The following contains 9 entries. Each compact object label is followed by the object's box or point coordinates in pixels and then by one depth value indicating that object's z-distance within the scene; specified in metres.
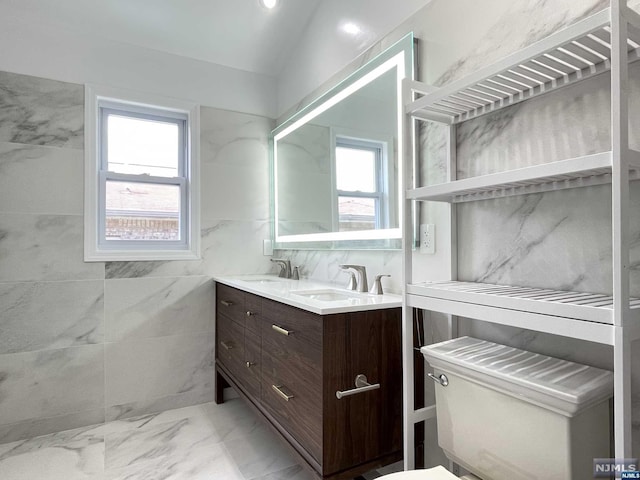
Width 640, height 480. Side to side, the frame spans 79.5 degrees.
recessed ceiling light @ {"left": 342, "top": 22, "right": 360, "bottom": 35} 2.06
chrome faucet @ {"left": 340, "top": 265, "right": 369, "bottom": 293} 1.89
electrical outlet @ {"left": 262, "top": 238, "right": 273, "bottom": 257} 2.91
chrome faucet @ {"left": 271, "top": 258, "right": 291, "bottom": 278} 2.68
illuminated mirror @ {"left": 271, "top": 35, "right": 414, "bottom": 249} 1.78
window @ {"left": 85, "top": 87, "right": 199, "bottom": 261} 2.40
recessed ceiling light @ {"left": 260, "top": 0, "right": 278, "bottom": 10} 2.22
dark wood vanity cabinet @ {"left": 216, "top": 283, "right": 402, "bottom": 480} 1.37
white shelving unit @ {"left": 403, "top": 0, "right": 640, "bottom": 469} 0.76
